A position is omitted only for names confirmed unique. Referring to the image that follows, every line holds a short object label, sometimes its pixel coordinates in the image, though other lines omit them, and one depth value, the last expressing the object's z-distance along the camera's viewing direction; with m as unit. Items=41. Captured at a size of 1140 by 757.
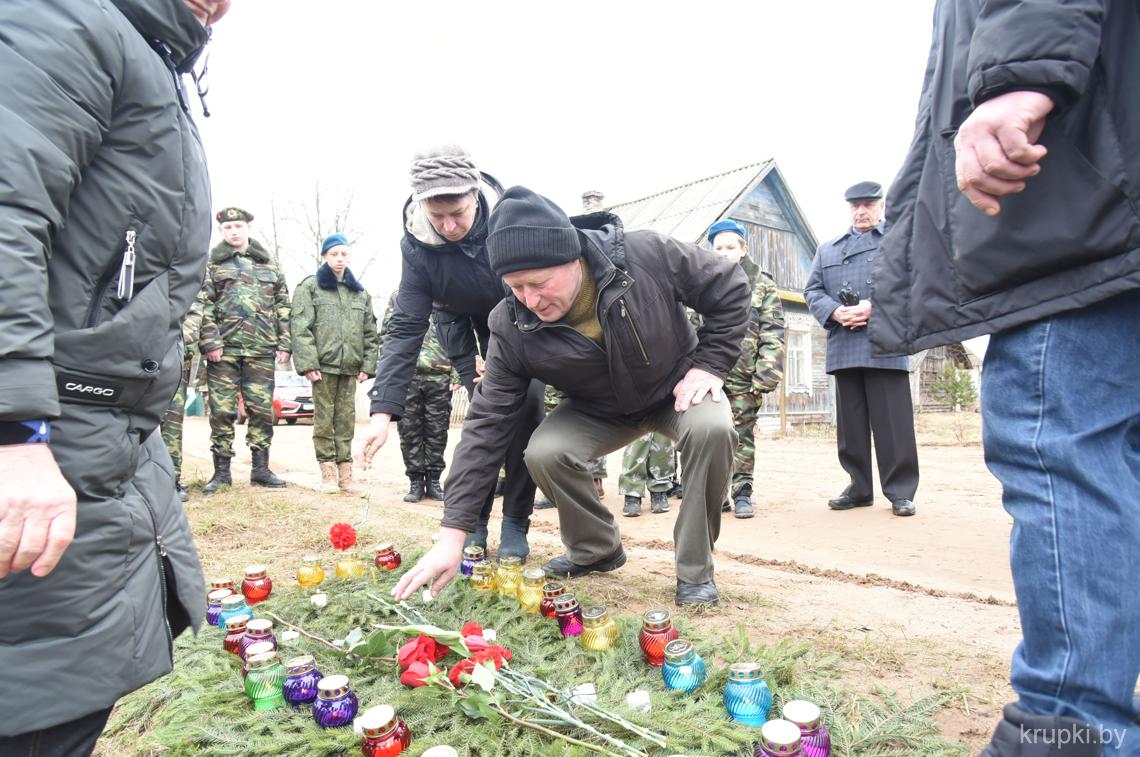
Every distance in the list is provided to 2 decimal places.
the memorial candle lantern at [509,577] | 2.79
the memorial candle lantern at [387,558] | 3.17
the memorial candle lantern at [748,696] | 1.79
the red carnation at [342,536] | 3.20
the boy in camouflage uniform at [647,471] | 5.46
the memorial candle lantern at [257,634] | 2.25
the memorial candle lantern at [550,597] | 2.52
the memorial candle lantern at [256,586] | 2.89
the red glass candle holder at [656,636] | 2.14
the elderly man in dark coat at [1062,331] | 1.10
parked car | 17.98
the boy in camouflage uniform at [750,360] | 5.30
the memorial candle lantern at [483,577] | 2.86
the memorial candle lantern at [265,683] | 1.97
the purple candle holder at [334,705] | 1.81
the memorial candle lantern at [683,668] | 1.96
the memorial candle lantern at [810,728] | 1.55
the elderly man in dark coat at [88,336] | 1.03
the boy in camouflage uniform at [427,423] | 6.26
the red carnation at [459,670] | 1.84
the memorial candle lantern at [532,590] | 2.64
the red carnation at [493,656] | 1.80
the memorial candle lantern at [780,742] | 1.46
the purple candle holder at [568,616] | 2.41
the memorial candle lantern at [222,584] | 2.88
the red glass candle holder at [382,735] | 1.66
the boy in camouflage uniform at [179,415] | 5.54
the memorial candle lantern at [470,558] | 2.99
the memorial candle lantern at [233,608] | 2.51
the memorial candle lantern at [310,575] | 3.08
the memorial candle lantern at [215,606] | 2.65
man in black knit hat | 2.65
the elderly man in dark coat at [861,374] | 4.86
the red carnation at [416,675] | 1.90
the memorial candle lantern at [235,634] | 2.35
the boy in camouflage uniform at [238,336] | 6.25
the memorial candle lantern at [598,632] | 2.27
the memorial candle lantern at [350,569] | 3.16
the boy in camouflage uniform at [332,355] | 6.42
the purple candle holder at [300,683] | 1.96
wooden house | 16.00
